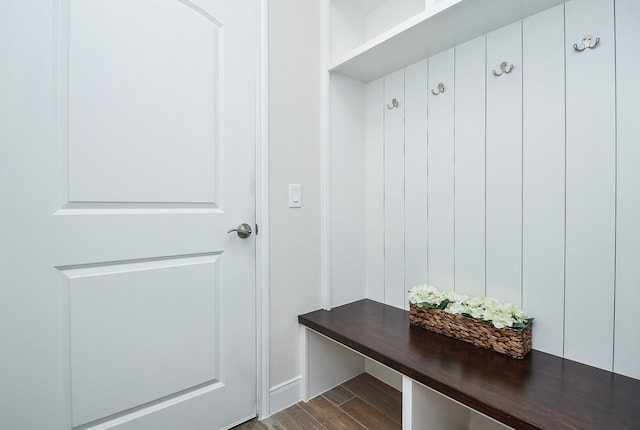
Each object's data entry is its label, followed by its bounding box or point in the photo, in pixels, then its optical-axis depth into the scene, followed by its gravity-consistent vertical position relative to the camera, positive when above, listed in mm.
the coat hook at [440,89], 1488 +582
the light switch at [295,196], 1562 +72
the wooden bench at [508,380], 842 -547
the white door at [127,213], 948 -11
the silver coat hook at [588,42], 1060 +581
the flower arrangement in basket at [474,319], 1151 -436
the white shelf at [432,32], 1153 +757
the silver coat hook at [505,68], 1267 +585
